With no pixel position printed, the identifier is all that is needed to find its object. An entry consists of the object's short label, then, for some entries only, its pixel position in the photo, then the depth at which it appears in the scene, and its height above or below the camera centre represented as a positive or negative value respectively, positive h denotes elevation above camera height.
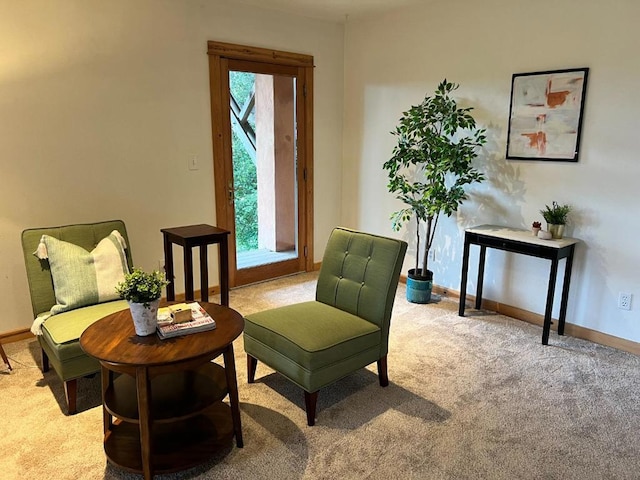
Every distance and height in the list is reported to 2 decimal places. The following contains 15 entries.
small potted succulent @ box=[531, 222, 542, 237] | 3.46 -0.60
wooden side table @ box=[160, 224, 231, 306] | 3.26 -0.74
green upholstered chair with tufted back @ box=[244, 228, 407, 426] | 2.41 -0.96
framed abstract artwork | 3.36 +0.19
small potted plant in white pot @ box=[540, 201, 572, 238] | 3.37 -0.53
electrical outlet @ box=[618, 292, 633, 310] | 3.28 -1.06
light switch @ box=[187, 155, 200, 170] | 4.04 -0.18
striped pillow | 2.80 -0.77
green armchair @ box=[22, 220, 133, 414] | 2.46 -0.97
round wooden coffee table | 1.93 -1.12
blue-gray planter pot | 4.16 -1.24
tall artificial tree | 3.75 -0.10
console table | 3.28 -0.74
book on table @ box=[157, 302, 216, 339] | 2.11 -0.81
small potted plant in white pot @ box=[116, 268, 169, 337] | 2.03 -0.65
